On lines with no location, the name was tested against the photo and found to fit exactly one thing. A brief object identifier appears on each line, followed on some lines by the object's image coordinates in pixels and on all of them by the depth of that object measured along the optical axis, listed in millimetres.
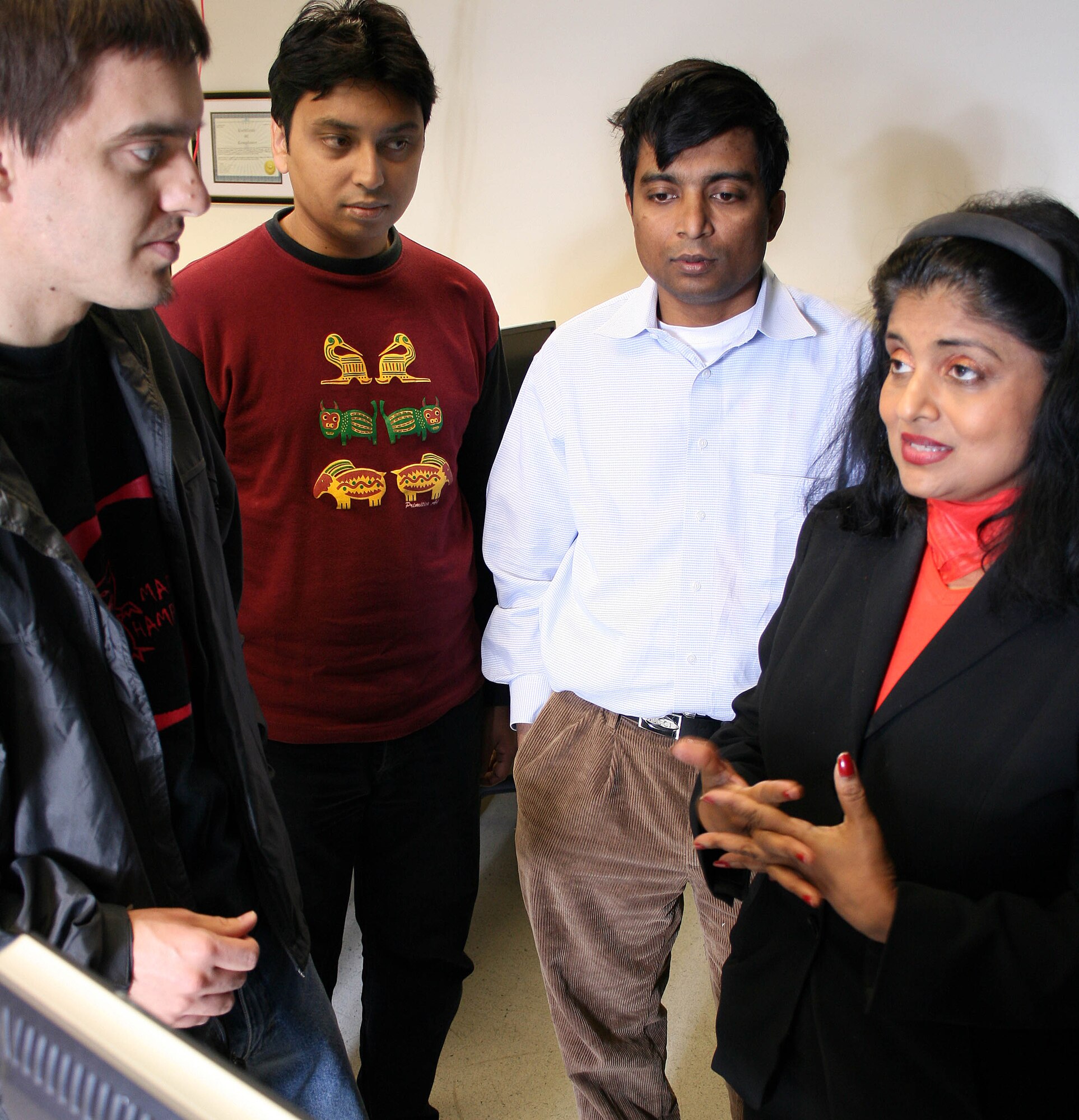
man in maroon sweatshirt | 1502
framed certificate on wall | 2914
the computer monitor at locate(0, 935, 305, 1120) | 367
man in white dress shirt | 1426
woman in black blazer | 906
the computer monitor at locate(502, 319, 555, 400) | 2322
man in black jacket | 823
